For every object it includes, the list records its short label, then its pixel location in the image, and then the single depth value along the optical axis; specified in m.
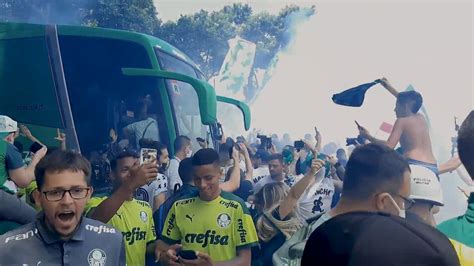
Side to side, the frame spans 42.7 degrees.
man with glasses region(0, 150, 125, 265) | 1.70
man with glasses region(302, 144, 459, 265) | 0.63
